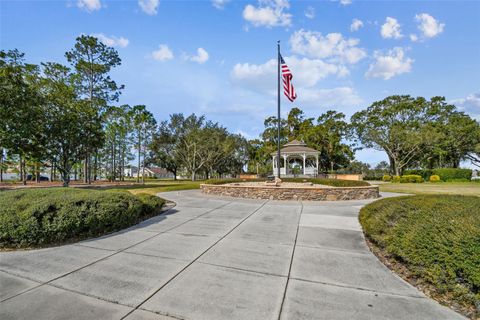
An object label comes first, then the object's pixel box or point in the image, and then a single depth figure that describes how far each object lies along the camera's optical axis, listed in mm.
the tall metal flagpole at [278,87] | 13417
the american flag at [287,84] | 12633
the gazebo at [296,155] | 25344
